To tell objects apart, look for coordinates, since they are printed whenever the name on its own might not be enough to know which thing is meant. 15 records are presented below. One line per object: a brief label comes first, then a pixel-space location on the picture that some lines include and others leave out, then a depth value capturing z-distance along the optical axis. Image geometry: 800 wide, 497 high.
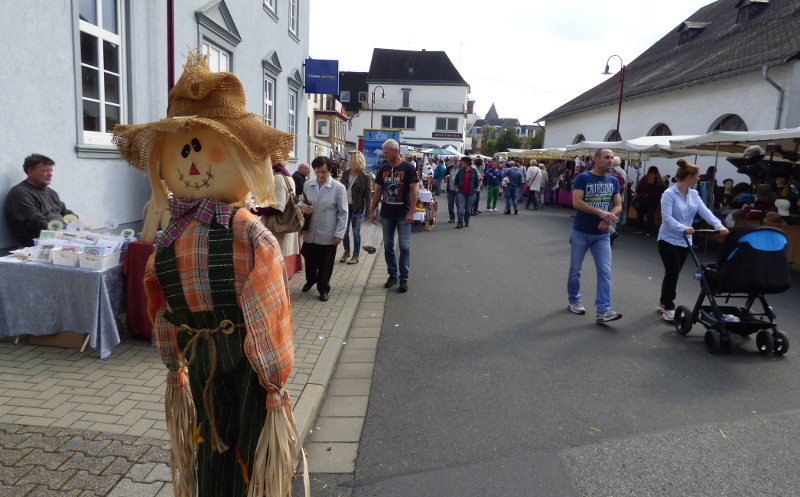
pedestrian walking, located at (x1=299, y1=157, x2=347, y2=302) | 6.75
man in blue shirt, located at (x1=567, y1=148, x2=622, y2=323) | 6.23
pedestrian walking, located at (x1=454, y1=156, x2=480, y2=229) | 15.02
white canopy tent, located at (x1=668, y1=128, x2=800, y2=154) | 10.19
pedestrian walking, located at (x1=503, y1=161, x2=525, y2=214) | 18.38
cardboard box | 4.82
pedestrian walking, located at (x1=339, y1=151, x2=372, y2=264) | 9.27
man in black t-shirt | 7.41
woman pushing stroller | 6.21
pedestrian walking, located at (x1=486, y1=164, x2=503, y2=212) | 19.53
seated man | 5.51
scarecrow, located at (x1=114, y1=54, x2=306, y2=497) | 2.16
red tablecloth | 4.96
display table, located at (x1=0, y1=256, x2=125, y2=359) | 4.69
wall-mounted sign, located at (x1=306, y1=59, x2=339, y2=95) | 17.03
